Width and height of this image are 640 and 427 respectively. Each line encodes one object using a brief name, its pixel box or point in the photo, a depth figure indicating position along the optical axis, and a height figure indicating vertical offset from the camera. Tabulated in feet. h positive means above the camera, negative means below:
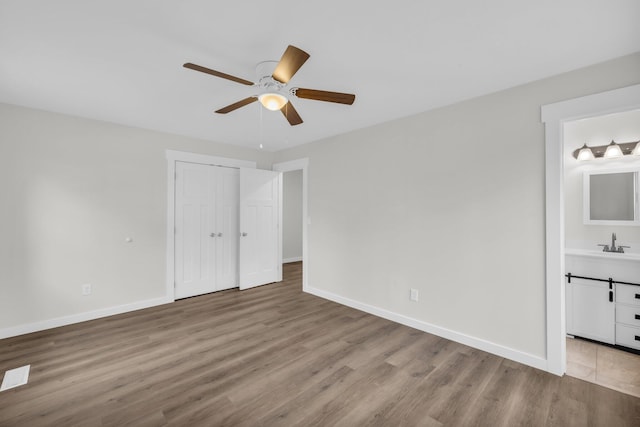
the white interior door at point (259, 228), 15.37 -0.67
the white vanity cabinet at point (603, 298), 8.40 -2.58
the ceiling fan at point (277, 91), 5.85 +3.01
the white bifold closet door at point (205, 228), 13.65 -0.65
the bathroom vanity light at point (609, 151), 9.64 +2.41
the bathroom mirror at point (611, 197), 9.67 +0.72
